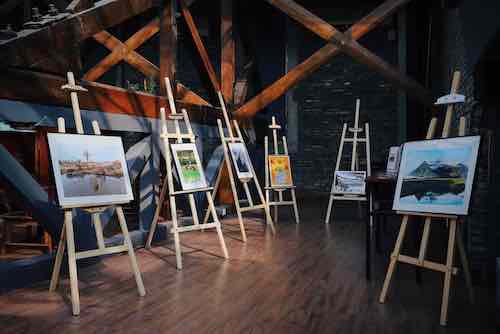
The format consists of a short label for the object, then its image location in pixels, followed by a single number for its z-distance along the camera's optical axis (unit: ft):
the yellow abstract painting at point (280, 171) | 21.35
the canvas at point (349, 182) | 21.35
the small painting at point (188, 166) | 13.62
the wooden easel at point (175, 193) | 12.89
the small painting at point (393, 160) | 16.35
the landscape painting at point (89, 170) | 9.60
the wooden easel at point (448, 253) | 8.42
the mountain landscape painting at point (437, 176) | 8.80
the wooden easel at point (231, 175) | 16.39
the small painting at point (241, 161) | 17.73
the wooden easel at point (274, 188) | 20.71
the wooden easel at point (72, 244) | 9.05
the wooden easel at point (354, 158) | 20.95
